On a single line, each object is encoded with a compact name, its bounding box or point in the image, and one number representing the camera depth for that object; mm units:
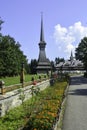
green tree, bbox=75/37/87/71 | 35758
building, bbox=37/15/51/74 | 49965
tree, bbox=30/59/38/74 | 54111
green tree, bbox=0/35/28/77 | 26234
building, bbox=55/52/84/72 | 63800
